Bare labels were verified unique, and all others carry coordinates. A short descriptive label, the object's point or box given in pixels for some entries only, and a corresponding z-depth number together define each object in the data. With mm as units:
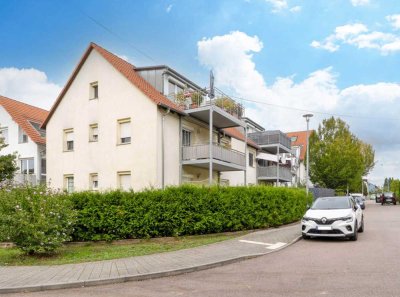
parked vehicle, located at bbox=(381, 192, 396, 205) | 56688
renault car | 13070
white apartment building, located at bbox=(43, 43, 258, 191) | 21281
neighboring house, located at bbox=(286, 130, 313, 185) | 56962
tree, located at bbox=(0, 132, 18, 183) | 24123
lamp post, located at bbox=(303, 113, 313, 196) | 27250
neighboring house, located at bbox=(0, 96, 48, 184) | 30141
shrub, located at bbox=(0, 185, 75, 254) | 10836
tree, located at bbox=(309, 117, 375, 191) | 46031
